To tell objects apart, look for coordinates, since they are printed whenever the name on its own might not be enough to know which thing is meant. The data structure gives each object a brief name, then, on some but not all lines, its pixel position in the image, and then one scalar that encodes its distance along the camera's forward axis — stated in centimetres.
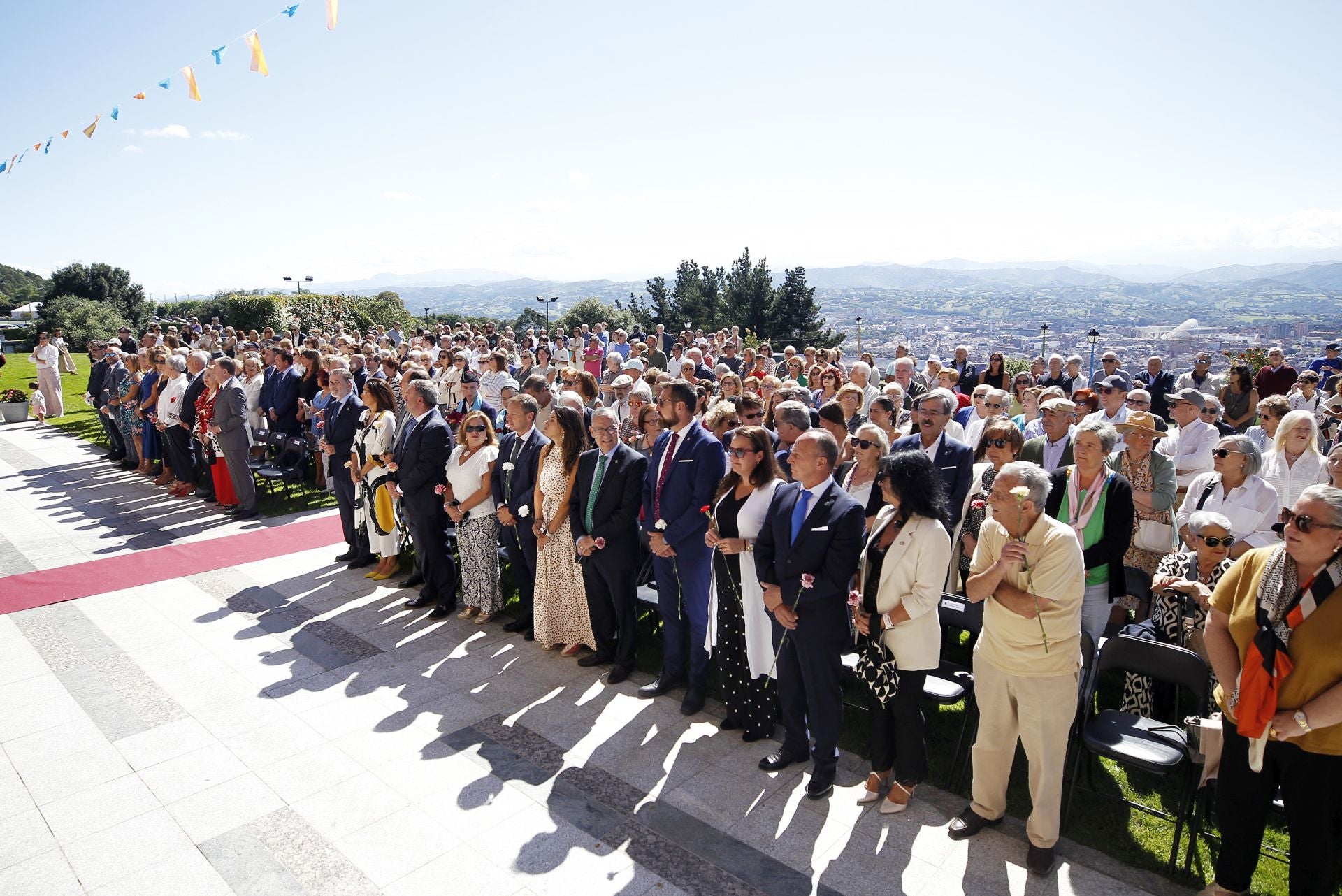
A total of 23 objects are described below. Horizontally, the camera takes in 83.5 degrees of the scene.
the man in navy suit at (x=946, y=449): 536
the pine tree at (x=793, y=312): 3906
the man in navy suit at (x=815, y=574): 388
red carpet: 747
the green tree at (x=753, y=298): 3956
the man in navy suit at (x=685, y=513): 507
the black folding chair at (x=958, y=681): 405
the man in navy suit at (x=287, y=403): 1027
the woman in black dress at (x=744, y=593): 440
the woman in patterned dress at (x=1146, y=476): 511
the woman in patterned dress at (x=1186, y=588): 406
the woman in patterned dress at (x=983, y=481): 441
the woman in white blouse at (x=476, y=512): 639
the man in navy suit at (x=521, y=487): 602
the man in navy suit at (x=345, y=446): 786
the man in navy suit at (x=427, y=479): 667
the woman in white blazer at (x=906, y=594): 370
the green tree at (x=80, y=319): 3916
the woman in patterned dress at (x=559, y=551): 573
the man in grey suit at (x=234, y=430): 946
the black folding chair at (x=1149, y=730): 352
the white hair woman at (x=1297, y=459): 539
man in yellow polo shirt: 332
